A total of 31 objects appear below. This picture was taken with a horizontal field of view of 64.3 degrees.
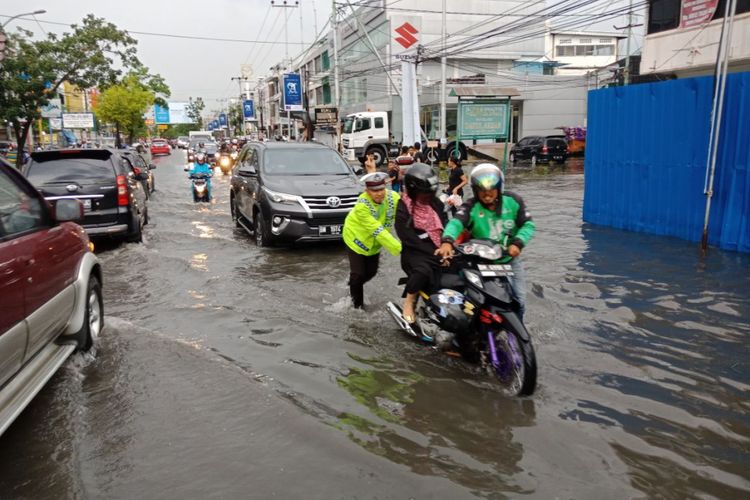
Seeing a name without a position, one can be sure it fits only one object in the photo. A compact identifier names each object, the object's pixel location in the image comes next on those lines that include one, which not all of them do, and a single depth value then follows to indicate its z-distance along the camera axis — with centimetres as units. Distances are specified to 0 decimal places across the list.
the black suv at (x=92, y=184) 943
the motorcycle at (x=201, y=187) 1661
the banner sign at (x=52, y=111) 4694
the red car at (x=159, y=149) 6181
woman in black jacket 503
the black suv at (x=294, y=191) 923
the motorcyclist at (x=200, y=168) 1625
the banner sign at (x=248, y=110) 8412
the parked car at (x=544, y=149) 3067
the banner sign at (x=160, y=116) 10581
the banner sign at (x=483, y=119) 2448
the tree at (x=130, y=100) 5469
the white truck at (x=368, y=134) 3156
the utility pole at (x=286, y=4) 5158
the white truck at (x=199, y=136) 6008
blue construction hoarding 832
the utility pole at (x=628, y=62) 2808
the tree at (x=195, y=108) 12748
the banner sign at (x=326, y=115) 3316
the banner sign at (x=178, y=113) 11856
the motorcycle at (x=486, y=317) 414
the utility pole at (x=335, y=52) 3292
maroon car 330
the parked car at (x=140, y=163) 1778
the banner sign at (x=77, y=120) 4803
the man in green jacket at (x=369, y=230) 550
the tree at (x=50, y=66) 2386
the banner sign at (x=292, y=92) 3991
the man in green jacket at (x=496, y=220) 456
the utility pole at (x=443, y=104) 2973
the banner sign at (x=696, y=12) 1587
